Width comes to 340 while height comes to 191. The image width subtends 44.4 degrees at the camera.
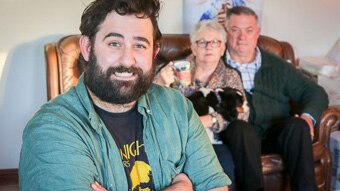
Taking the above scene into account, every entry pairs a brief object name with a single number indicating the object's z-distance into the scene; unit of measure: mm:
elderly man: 2156
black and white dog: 2217
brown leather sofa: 2316
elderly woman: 2303
